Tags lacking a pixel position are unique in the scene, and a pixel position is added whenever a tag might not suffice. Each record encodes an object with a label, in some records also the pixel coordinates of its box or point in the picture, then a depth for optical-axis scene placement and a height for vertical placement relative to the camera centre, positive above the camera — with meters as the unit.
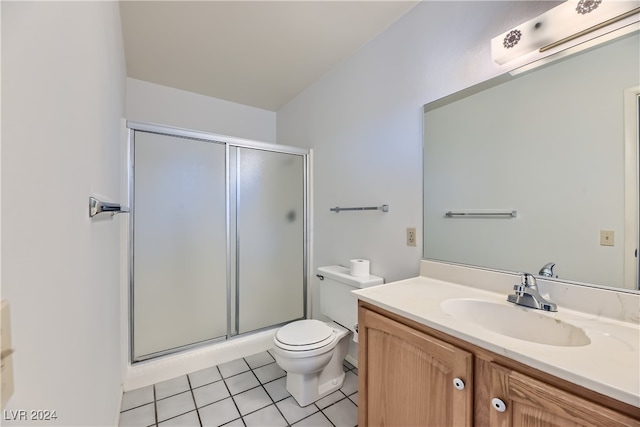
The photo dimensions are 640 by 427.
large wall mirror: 0.94 +0.18
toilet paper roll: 1.81 -0.38
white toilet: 1.54 -0.79
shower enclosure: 1.88 -0.21
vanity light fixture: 0.91 +0.71
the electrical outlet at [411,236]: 1.59 -0.14
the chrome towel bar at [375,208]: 1.75 +0.03
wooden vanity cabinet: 0.61 -0.51
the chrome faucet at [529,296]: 1.00 -0.32
